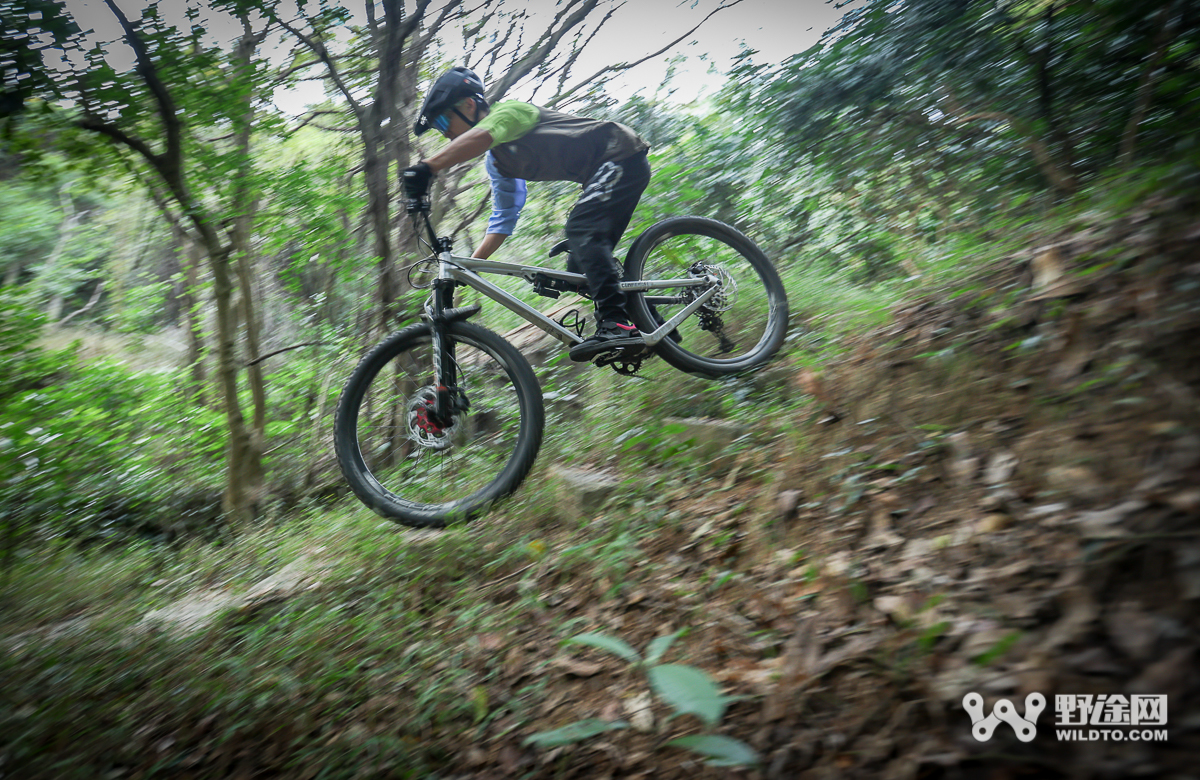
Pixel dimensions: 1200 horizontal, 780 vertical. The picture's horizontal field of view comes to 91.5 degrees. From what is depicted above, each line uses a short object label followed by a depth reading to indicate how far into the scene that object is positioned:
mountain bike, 2.94
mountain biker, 3.01
